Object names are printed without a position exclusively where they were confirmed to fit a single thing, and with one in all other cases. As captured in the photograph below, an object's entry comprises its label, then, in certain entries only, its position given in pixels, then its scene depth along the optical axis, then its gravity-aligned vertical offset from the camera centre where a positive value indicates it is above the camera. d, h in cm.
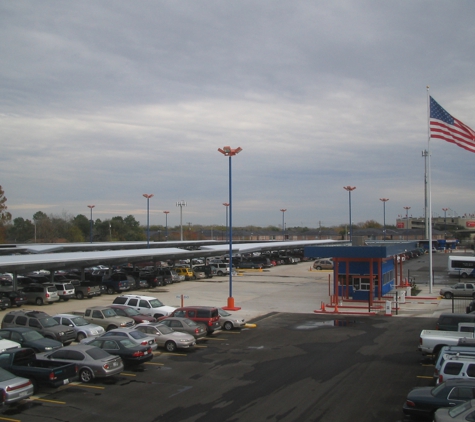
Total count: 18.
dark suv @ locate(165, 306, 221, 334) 2395 -436
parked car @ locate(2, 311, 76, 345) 2158 -445
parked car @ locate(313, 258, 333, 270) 6656 -526
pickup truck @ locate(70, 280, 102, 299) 3962 -503
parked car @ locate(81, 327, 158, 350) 1886 -422
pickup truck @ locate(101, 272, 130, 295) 4312 -500
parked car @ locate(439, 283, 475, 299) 3803 -504
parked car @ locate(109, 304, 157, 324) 2549 -456
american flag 3300 +659
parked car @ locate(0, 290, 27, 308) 3419 -485
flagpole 3999 +122
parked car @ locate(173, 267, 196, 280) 5475 -507
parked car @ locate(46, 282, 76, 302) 3791 -486
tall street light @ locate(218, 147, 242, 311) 3275 +479
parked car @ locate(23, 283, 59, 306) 3593 -488
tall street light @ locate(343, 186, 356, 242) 6109 +450
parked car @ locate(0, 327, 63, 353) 1912 -445
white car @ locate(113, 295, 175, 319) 2844 -463
